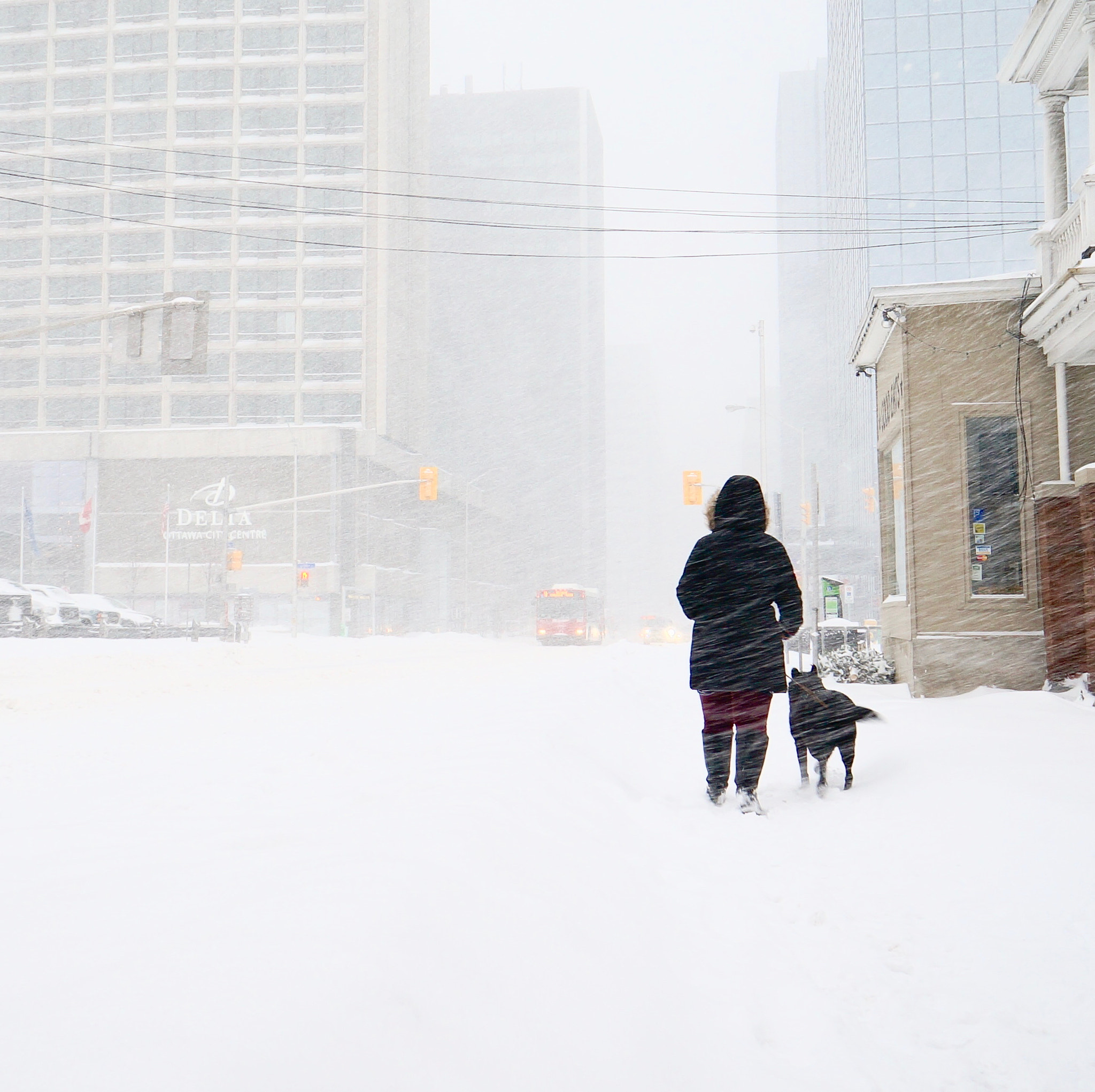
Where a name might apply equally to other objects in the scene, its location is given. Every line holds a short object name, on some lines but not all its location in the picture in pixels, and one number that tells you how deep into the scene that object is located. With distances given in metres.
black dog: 6.23
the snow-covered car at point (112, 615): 33.09
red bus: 47.28
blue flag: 48.34
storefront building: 12.25
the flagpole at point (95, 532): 51.09
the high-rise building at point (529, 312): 139.38
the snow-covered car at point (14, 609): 28.80
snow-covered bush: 14.27
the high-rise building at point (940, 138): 66.69
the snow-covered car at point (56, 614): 30.22
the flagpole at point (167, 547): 47.06
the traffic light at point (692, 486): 32.22
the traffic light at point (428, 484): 30.33
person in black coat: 5.82
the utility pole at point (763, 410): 34.81
